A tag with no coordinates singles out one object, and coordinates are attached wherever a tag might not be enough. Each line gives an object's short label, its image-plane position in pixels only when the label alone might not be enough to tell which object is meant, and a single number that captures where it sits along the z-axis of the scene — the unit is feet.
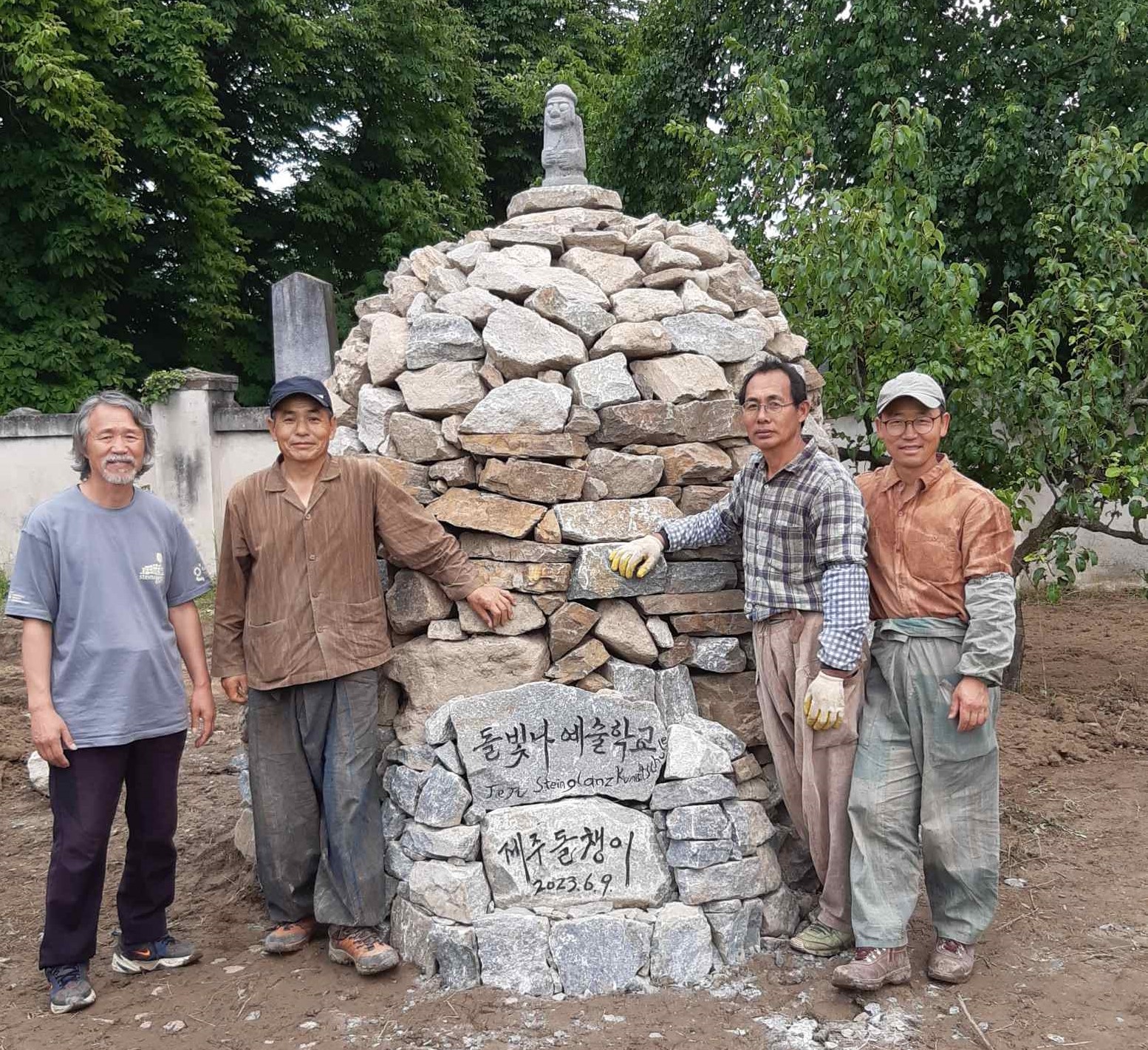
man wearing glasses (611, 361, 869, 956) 9.72
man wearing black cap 10.29
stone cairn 10.51
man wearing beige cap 9.79
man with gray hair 9.95
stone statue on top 13.82
